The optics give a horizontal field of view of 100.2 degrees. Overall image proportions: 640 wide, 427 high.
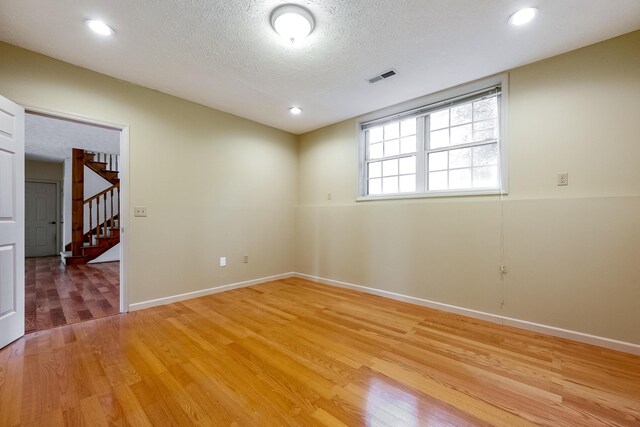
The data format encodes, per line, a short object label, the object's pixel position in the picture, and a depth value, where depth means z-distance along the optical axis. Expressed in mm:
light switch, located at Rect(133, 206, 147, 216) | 3027
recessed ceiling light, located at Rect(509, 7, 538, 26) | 1917
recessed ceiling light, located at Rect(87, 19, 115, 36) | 2054
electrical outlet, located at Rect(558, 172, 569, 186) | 2402
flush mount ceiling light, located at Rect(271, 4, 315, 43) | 1899
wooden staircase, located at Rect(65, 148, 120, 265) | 6195
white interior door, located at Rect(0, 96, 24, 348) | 2150
